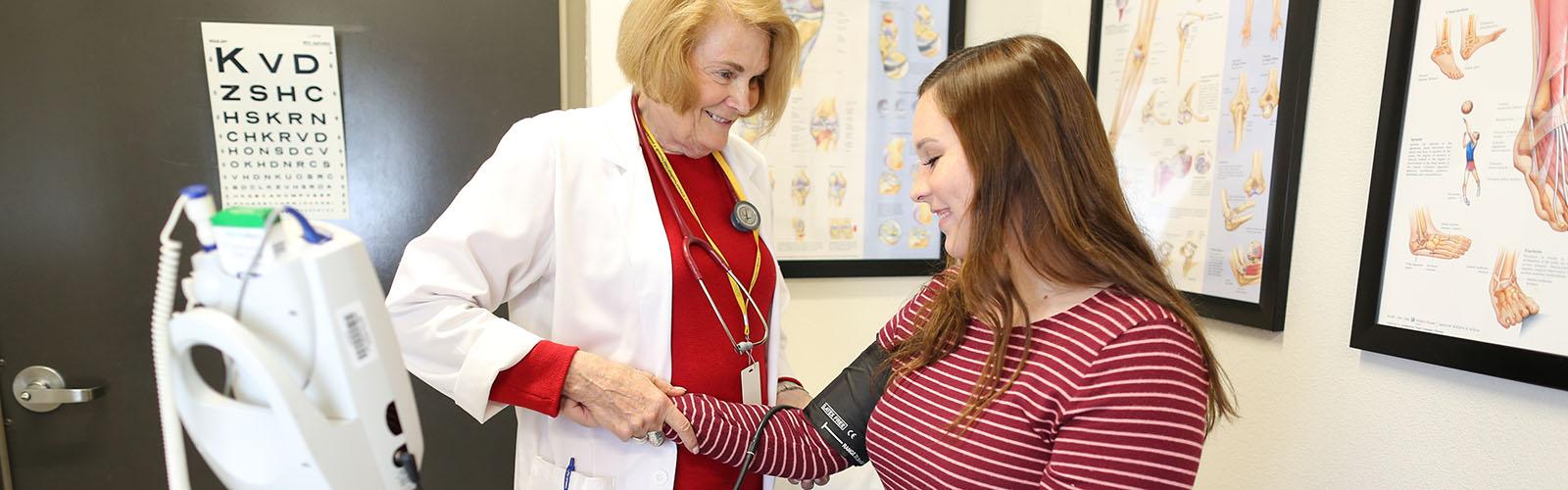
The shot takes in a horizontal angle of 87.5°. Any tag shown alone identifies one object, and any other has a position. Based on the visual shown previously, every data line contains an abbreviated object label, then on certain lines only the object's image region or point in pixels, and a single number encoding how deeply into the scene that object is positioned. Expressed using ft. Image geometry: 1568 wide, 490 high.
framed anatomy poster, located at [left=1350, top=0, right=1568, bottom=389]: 3.35
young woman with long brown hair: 2.60
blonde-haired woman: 3.45
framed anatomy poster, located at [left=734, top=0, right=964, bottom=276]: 6.23
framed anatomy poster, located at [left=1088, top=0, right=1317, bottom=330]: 4.53
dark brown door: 4.57
